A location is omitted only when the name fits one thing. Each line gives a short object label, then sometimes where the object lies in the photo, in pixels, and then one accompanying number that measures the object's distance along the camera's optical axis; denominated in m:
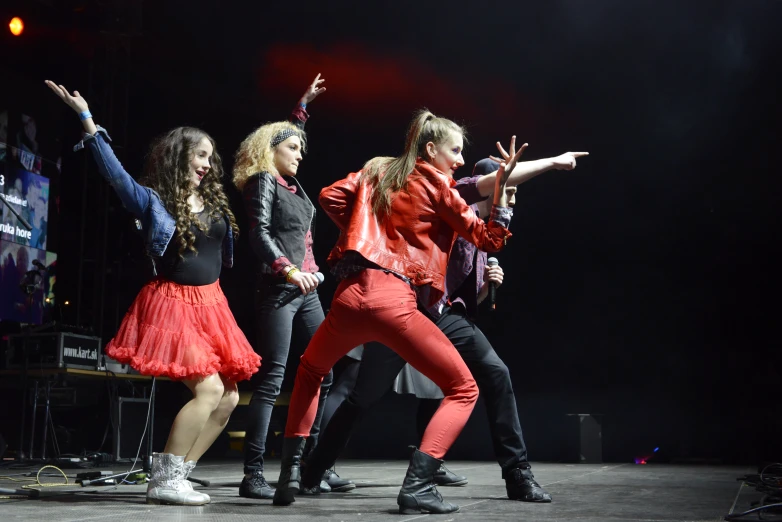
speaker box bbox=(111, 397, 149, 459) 6.26
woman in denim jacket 2.77
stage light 8.51
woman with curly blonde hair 3.06
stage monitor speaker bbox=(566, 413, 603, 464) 6.35
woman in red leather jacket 2.45
